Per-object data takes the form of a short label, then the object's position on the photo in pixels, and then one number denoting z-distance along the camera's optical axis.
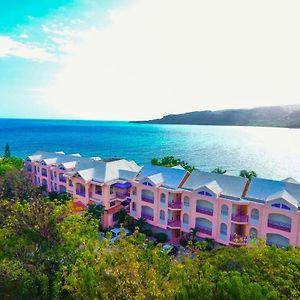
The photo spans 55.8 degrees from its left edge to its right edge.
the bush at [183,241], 37.05
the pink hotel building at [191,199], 32.56
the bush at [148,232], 39.84
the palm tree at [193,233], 36.38
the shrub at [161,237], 38.59
